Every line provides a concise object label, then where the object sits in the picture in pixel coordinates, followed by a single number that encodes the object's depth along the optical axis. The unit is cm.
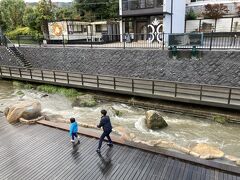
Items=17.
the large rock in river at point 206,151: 762
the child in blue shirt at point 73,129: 816
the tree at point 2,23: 3981
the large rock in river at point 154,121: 1126
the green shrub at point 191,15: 2438
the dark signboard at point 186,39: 1520
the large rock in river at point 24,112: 1084
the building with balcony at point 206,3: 2283
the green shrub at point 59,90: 1678
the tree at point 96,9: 3403
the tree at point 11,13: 3991
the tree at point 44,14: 2878
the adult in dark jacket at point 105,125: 753
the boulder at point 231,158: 759
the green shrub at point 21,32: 3347
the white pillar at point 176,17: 2149
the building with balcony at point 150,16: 2164
